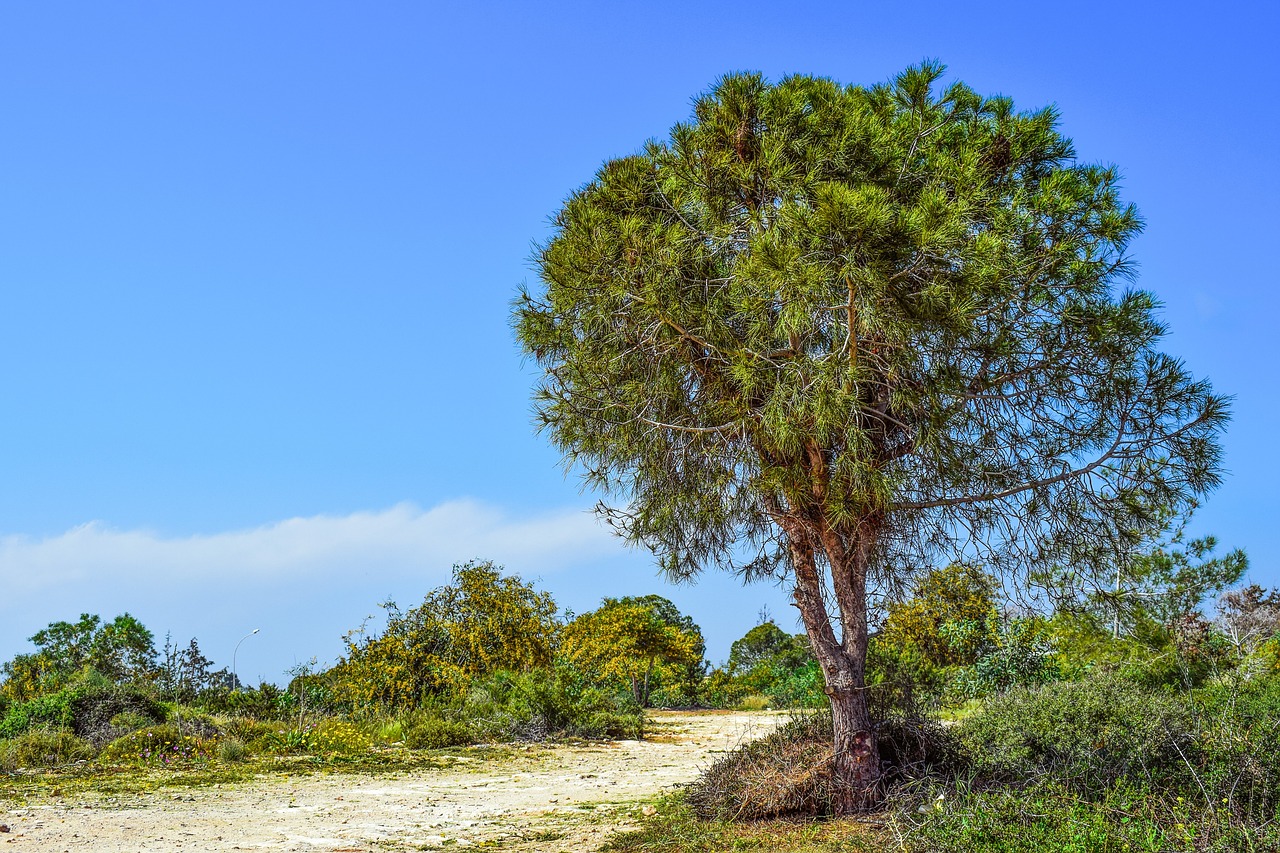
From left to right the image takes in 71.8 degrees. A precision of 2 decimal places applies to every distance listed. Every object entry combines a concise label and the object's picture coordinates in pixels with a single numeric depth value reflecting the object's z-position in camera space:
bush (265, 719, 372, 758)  12.72
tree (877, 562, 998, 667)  18.95
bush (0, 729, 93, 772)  11.22
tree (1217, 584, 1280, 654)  19.58
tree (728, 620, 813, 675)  31.98
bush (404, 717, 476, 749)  13.29
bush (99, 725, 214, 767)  11.70
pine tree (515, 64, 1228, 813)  6.28
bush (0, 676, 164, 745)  13.81
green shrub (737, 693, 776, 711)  23.15
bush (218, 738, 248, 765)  11.78
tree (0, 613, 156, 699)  18.94
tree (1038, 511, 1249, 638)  7.34
